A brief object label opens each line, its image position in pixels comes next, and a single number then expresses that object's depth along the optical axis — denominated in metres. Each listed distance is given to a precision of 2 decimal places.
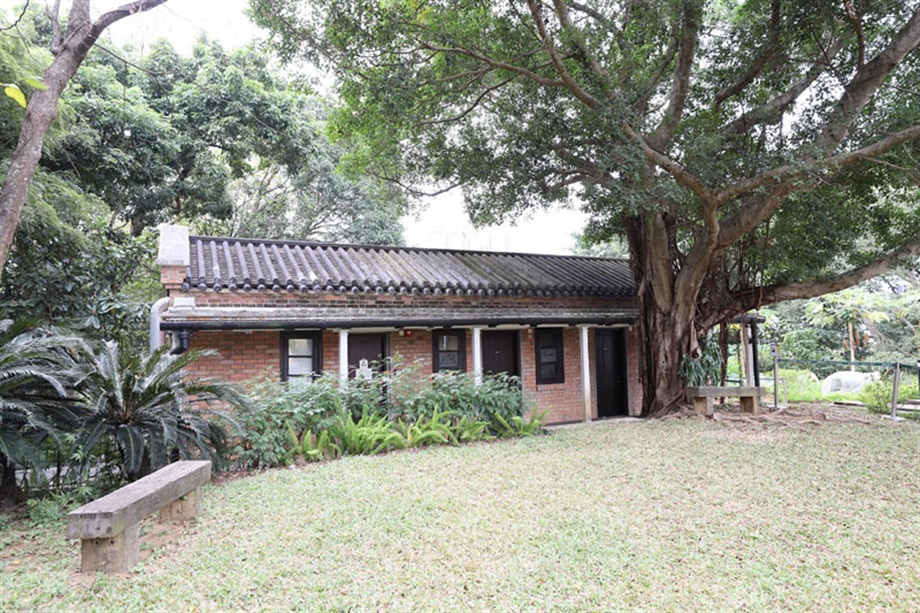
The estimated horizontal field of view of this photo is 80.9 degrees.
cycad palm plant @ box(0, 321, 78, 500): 4.86
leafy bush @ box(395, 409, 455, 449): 8.05
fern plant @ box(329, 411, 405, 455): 7.62
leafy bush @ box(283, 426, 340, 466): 7.20
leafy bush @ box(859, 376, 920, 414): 11.71
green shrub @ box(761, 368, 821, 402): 16.02
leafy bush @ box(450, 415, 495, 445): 8.45
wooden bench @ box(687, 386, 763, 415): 10.21
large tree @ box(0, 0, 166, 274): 5.05
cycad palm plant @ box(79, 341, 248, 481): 5.55
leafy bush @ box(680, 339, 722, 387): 10.91
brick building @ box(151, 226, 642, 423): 8.99
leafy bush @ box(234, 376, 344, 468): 7.00
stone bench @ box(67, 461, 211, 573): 3.49
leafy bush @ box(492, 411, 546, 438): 9.01
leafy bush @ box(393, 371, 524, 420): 8.64
